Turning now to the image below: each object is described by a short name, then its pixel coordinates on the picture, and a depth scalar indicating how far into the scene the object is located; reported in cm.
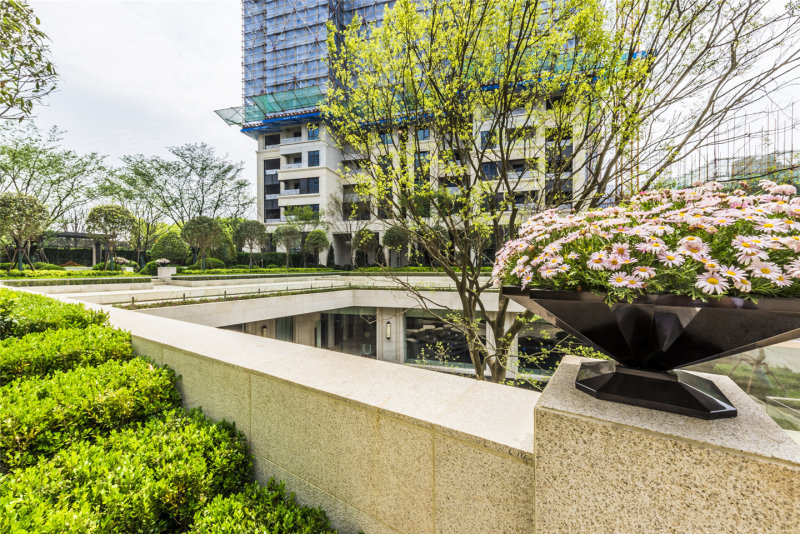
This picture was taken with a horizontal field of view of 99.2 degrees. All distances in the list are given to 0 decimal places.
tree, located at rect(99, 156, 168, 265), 2411
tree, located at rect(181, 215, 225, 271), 1903
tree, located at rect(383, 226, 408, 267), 2244
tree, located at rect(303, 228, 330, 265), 2559
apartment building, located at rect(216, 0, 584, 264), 3075
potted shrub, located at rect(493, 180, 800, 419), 90
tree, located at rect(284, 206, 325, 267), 2730
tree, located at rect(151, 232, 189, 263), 2403
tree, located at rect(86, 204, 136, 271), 1606
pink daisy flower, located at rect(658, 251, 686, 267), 94
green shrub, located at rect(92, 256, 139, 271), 2173
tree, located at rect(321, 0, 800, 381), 333
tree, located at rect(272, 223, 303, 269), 2527
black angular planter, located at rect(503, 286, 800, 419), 94
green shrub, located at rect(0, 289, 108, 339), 412
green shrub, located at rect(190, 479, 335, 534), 167
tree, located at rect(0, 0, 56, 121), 311
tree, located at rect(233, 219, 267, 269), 2402
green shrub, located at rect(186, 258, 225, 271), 2382
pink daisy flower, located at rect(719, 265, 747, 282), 86
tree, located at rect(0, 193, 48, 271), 1308
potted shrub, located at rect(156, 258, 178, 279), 1789
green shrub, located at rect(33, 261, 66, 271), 2117
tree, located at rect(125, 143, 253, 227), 2584
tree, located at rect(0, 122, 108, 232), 1903
